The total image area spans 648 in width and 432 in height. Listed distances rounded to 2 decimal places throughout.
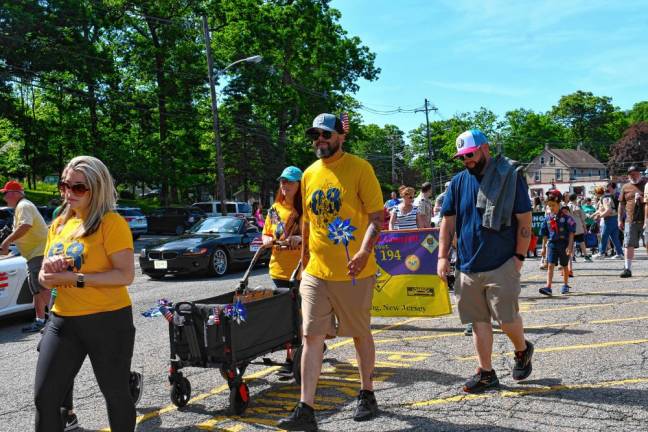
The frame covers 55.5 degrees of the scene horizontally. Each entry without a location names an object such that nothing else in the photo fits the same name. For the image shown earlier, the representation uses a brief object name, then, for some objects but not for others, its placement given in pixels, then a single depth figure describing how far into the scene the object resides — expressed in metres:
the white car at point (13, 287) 8.46
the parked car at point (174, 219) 33.75
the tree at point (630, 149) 93.38
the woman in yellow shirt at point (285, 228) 5.39
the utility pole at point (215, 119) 28.12
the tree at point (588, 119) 115.88
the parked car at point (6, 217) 21.09
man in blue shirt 4.57
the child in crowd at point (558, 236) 9.22
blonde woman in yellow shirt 3.16
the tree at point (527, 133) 112.69
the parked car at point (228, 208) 34.61
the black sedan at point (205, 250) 13.49
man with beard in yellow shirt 4.14
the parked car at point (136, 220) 30.45
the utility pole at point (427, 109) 64.74
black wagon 4.46
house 101.88
